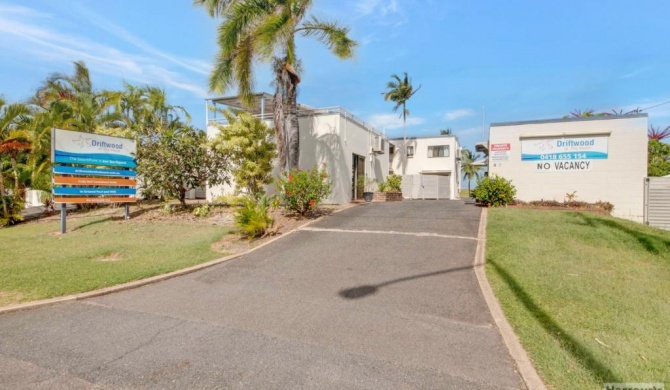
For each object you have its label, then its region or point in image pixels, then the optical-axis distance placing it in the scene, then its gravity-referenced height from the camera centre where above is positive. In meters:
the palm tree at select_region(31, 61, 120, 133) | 16.91 +4.34
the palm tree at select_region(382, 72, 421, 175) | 36.41 +9.95
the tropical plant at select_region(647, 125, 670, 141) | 21.64 +3.26
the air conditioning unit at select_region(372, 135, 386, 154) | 21.31 +2.55
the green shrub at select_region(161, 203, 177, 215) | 12.65 -0.89
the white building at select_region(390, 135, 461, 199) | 32.66 +2.66
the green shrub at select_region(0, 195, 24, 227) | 12.74 -0.94
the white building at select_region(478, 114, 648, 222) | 14.14 +1.20
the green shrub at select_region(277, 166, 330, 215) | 11.05 -0.10
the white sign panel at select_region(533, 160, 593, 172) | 14.69 +0.90
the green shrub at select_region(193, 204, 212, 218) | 12.34 -0.94
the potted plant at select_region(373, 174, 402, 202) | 19.39 -0.24
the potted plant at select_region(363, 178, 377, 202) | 18.62 -0.12
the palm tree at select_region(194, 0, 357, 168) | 11.83 +5.06
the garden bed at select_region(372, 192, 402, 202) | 19.33 -0.61
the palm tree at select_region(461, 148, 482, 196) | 59.68 +3.31
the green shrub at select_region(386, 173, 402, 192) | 20.85 +0.13
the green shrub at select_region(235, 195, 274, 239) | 8.95 -0.91
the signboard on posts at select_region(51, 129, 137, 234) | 10.30 +0.54
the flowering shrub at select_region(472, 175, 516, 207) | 14.36 -0.24
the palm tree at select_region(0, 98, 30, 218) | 13.26 +1.72
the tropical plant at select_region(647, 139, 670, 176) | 20.81 +2.09
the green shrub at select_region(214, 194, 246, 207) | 10.16 -0.45
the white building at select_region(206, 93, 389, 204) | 16.64 +2.23
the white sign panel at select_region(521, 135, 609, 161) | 14.56 +1.66
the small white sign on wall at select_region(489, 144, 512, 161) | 15.84 +1.58
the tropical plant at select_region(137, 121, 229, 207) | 12.27 +0.84
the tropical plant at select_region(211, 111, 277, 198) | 13.47 +1.46
